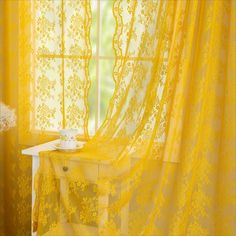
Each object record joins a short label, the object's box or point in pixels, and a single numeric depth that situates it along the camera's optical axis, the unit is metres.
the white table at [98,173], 2.26
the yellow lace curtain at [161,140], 2.09
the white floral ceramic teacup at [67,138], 2.31
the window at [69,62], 2.38
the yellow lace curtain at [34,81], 2.40
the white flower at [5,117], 2.27
